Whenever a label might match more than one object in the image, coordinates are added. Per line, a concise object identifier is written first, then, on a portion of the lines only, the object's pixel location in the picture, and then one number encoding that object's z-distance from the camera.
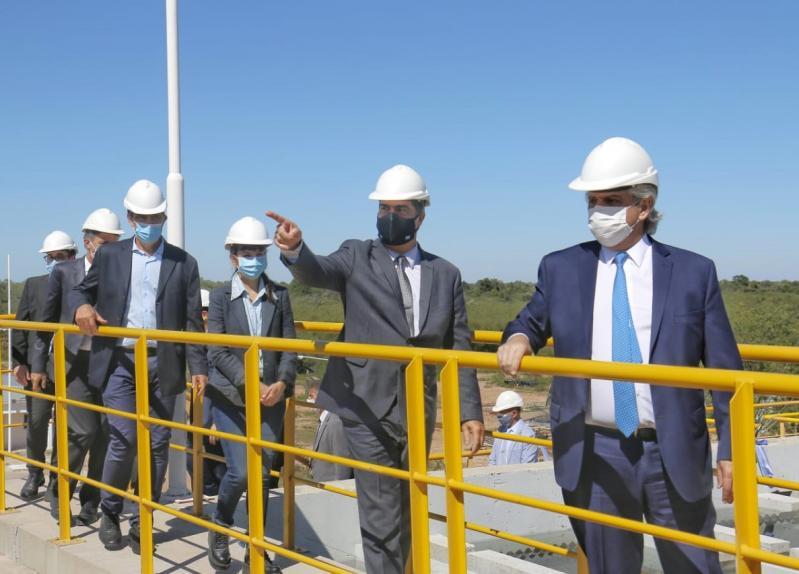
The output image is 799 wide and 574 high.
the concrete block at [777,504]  11.41
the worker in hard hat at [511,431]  9.79
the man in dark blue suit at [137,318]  5.68
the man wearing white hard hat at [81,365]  6.29
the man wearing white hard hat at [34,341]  7.47
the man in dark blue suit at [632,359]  3.14
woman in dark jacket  5.32
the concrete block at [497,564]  7.29
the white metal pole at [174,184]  7.40
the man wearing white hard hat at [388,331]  4.42
